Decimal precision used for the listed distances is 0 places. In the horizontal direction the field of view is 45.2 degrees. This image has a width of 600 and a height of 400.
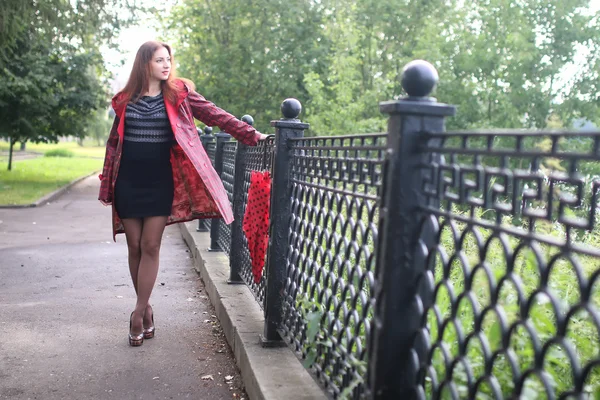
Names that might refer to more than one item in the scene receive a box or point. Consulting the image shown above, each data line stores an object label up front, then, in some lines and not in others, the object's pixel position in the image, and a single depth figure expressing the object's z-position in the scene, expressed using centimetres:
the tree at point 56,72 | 1458
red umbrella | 440
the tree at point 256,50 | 2077
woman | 433
